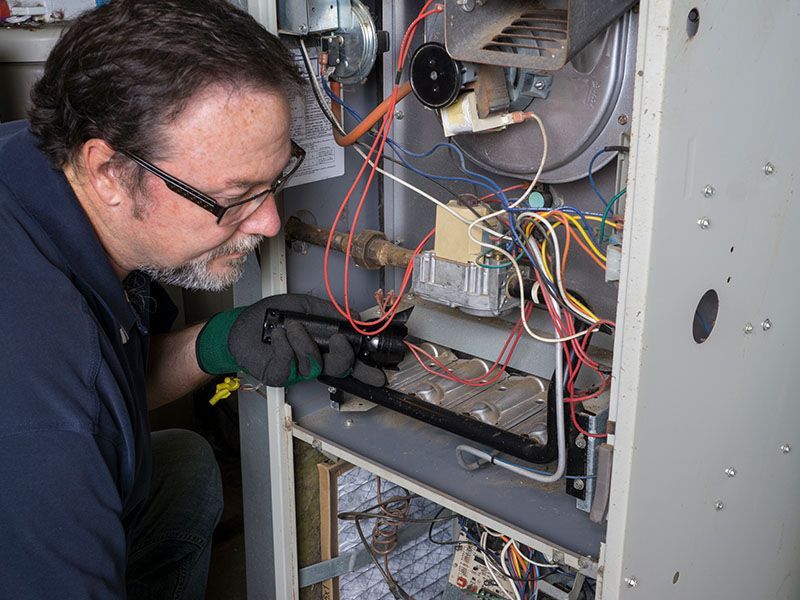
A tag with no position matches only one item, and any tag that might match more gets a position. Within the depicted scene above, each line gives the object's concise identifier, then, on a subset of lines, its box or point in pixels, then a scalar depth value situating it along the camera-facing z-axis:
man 0.89
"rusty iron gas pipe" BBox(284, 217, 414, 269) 1.33
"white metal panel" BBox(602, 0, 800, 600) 0.83
